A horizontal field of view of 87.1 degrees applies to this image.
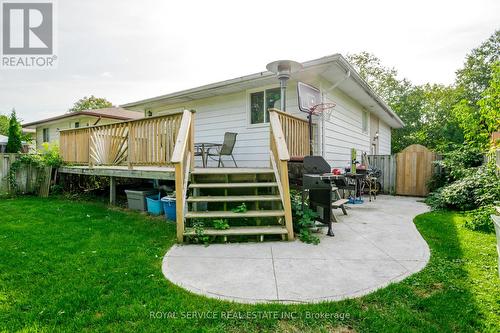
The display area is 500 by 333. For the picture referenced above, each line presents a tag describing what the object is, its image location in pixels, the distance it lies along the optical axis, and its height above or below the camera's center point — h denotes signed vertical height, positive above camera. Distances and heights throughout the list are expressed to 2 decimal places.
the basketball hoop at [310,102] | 5.64 +1.36
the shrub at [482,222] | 4.16 -0.95
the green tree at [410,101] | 20.53 +5.10
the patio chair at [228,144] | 6.74 +0.45
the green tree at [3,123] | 34.78 +5.00
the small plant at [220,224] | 3.79 -0.92
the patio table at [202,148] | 6.82 +0.35
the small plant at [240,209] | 4.04 -0.74
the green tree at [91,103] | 34.69 +7.70
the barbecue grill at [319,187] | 3.97 -0.39
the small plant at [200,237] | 3.59 -1.04
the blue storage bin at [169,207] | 4.83 -0.86
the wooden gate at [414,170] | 8.70 -0.26
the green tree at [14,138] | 12.79 +1.09
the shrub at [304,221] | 3.64 -0.91
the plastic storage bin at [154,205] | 5.35 -0.91
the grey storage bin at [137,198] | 5.70 -0.83
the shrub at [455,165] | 6.97 -0.07
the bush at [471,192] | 5.15 -0.62
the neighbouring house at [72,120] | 14.06 +2.35
